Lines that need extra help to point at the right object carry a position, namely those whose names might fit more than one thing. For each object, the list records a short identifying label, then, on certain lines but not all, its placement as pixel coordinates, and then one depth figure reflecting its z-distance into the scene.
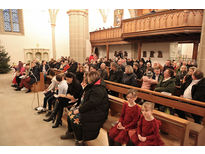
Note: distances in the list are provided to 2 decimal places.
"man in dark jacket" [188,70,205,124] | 2.94
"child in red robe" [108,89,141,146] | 2.33
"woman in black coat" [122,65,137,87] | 4.26
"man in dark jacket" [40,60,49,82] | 7.71
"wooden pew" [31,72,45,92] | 7.07
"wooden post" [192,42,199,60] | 8.99
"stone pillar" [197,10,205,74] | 5.64
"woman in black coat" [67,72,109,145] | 2.56
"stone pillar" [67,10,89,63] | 11.60
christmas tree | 12.94
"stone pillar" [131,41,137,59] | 12.95
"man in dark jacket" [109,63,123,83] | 4.78
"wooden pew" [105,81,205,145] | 2.21
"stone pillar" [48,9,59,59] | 16.11
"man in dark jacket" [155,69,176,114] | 3.50
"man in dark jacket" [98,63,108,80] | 5.32
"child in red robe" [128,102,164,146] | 2.02
